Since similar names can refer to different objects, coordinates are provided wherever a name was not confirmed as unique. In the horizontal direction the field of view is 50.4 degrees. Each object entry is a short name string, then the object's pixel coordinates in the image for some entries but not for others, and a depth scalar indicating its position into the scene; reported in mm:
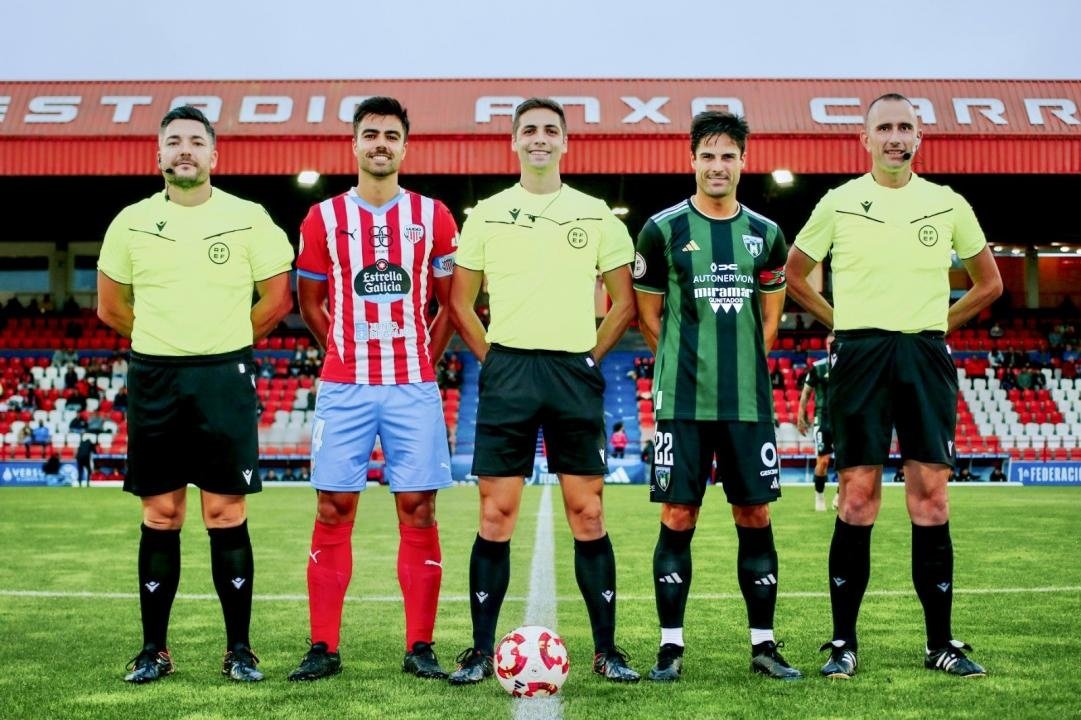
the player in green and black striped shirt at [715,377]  4578
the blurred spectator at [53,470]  23891
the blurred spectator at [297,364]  29156
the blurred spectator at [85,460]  23000
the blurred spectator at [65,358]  29453
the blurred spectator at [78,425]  26094
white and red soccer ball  4109
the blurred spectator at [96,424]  25891
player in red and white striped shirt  4672
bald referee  4656
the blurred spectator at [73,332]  30812
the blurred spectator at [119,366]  29289
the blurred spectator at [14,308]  32066
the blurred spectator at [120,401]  27050
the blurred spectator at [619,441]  25703
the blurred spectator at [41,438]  25544
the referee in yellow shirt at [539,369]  4562
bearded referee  4578
